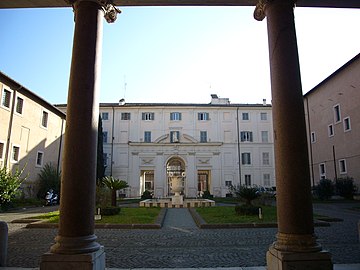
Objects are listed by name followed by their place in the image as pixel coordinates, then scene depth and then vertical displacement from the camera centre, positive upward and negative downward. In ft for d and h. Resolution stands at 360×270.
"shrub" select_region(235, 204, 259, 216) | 43.88 -2.61
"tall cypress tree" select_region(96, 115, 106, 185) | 111.87 +12.28
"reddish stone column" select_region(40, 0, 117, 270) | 12.94 +1.79
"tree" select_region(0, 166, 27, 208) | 52.49 +1.13
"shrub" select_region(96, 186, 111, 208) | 49.30 -0.90
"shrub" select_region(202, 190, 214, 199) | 108.11 -1.10
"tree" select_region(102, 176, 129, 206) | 55.04 +1.41
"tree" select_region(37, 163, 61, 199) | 82.52 +2.90
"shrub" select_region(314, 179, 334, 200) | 83.92 +0.93
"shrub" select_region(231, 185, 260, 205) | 46.83 -0.29
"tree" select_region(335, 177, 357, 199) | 81.21 +1.45
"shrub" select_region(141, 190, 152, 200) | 102.73 -1.43
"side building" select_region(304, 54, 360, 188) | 84.94 +22.03
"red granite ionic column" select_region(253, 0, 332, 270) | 12.91 +1.76
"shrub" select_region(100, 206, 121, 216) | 45.75 -2.93
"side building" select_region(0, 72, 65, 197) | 73.26 +16.84
